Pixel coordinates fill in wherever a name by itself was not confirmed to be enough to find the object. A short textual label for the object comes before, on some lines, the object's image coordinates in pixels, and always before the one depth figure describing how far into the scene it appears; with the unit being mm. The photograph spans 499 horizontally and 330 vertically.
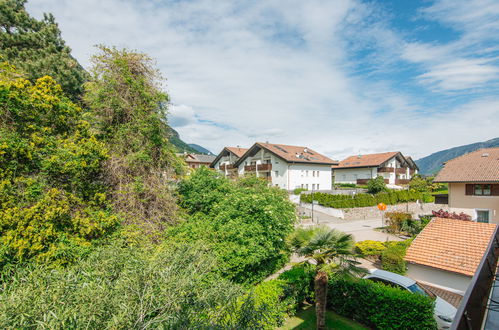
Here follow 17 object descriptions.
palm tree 7859
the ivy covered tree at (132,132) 11830
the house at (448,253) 9672
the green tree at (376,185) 36859
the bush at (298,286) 9102
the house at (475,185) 18781
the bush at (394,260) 12180
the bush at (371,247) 14816
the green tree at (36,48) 14352
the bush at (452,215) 18219
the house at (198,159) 68956
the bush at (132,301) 3852
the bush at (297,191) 33556
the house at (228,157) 45094
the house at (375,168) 43719
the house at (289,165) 36062
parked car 7831
